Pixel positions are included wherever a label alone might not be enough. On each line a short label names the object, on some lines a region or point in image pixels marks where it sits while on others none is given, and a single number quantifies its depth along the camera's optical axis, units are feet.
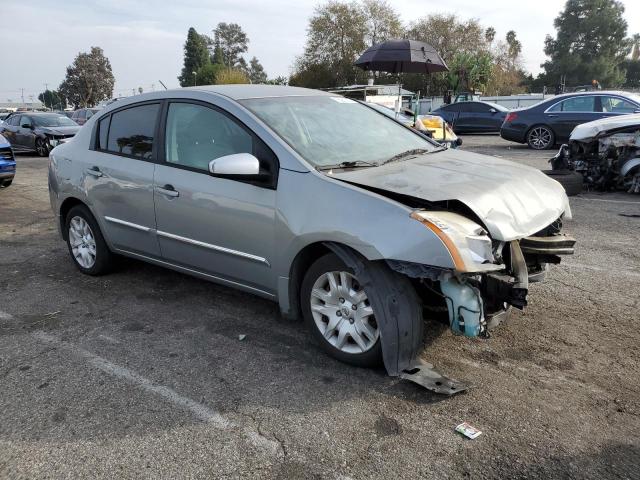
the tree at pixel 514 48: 200.55
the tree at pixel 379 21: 175.11
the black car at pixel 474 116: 67.00
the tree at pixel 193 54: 290.15
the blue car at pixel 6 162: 33.94
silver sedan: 9.79
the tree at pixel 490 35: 182.66
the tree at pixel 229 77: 132.89
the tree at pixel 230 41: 318.86
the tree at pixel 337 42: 173.99
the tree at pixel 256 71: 333.62
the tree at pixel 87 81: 257.34
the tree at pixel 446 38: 169.07
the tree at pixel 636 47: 233.94
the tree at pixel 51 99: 324.31
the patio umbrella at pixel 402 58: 41.78
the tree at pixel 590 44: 220.02
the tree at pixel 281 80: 170.83
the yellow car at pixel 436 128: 33.31
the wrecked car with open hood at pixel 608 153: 26.96
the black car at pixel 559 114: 43.18
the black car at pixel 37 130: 55.12
